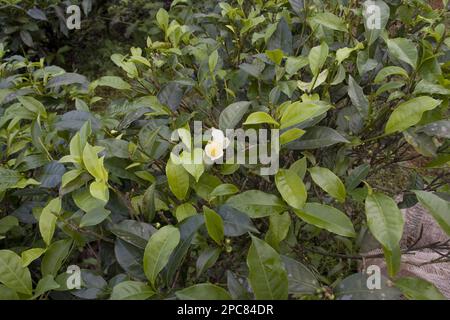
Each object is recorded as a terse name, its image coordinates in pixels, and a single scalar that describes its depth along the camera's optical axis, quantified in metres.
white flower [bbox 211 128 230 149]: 0.93
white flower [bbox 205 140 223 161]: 0.91
